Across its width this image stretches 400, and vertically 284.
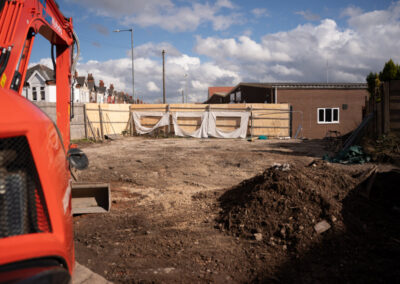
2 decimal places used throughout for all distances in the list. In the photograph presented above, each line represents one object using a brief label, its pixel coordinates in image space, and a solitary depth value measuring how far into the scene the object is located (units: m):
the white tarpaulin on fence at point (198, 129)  22.64
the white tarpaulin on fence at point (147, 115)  23.30
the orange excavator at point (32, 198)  1.68
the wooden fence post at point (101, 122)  20.69
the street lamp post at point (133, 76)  29.91
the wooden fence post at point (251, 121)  22.87
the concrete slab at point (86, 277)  3.43
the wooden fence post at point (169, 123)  23.47
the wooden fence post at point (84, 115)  19.54
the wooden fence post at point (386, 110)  10.55
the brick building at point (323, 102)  25.22
